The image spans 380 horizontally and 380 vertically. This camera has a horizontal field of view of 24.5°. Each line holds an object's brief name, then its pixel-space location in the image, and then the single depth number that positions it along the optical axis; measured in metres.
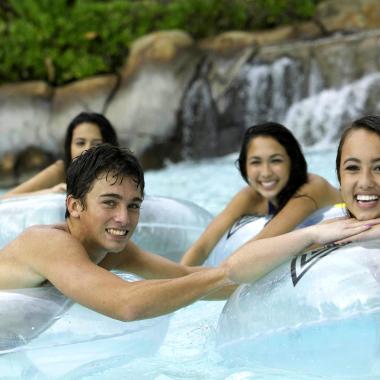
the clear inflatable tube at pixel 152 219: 5.03
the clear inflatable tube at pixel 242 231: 4.68
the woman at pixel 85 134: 5.57
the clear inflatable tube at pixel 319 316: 3.02
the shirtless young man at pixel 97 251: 3.09
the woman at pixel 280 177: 4.82
